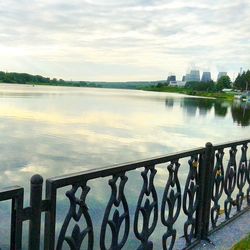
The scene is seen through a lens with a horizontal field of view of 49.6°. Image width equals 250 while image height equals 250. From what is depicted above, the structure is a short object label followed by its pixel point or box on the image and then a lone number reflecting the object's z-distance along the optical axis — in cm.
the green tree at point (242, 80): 8892
